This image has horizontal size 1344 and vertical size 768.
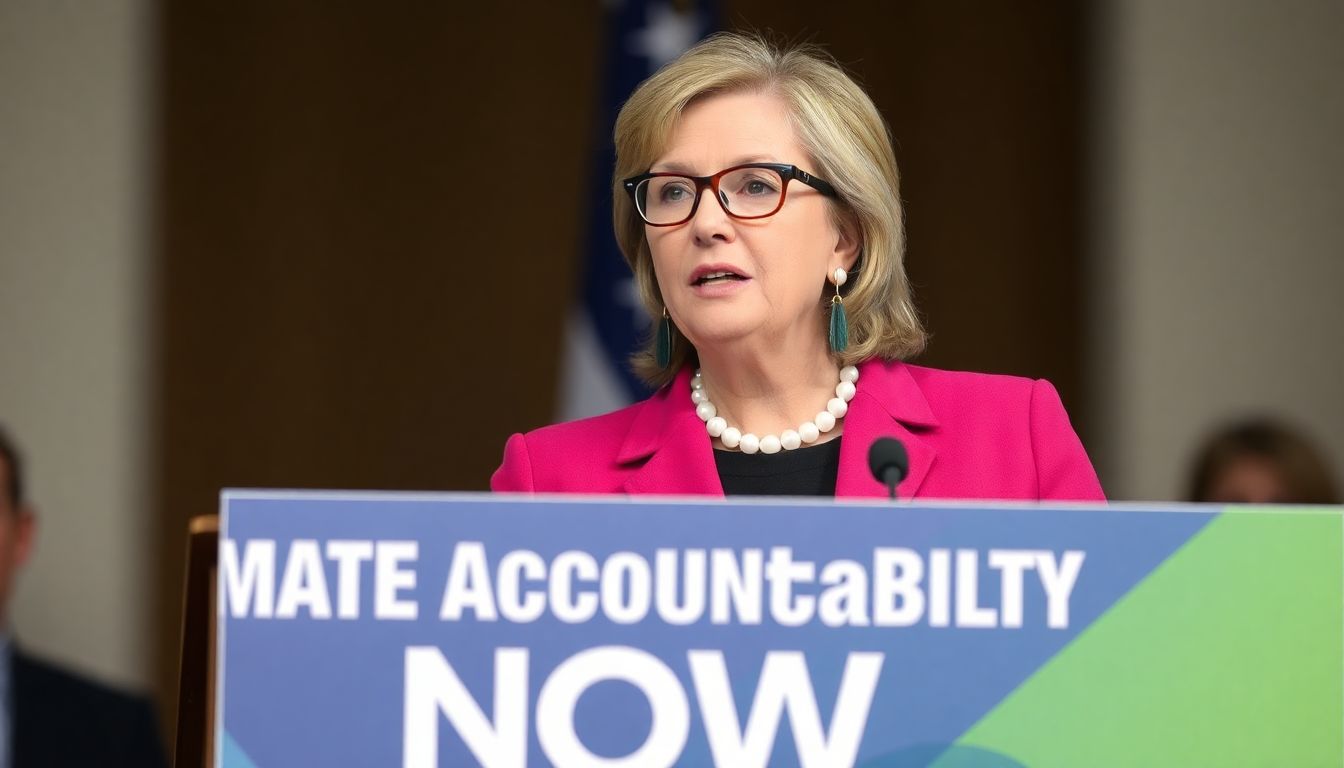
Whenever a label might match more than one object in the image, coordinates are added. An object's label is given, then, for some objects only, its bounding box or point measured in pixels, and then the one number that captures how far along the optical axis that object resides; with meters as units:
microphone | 5.24
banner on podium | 5.12
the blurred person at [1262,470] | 6.48
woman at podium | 5.45
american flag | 6.86
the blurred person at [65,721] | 6.50
